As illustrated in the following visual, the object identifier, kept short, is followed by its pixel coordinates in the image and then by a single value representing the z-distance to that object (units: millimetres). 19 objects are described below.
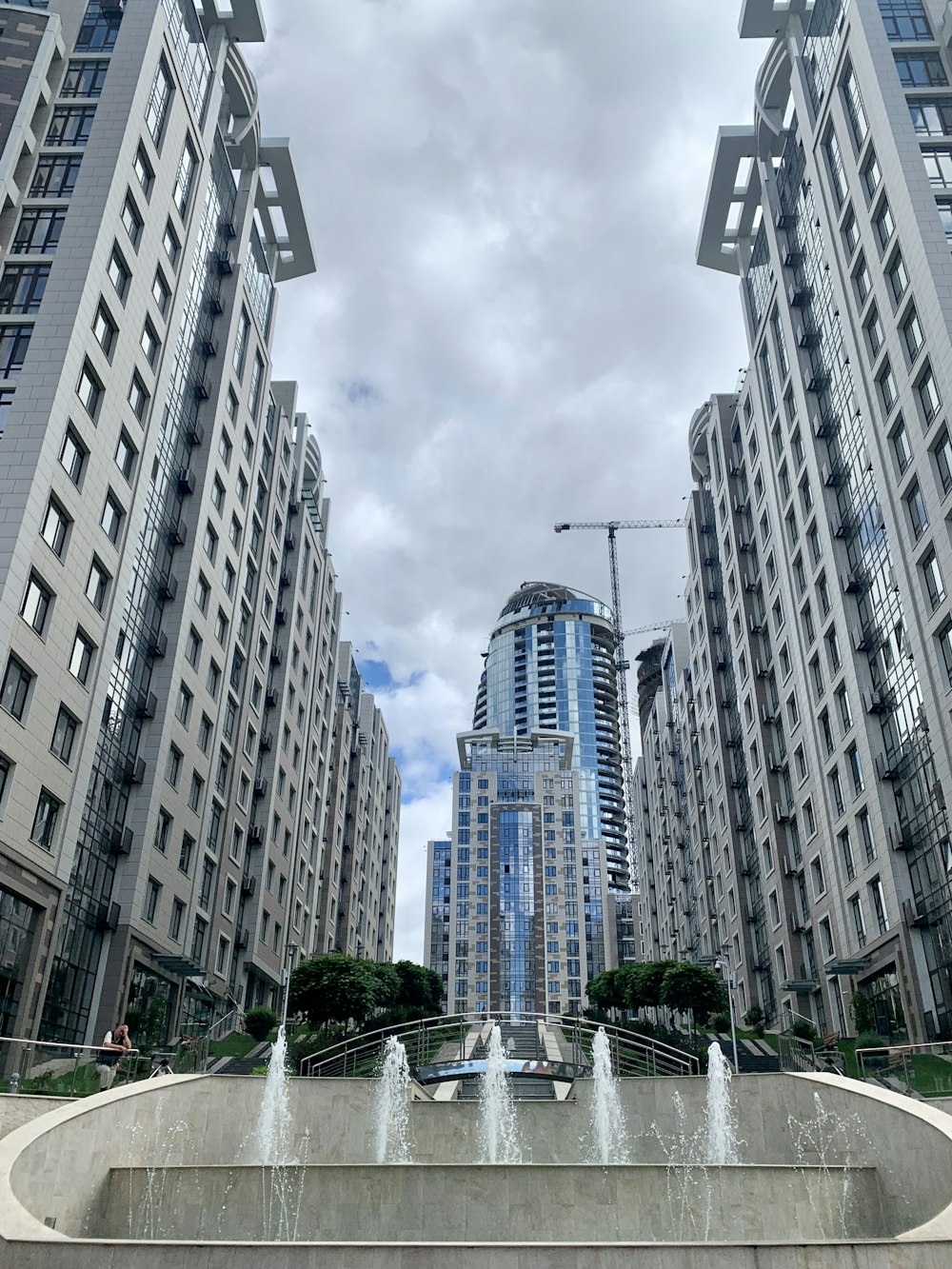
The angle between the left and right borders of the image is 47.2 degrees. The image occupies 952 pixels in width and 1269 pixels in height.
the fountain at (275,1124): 24672
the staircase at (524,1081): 34406
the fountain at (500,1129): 24297
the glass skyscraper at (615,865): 193375
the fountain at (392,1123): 24453
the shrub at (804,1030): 50656
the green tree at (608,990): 59312
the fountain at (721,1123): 25094
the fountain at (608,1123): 25380
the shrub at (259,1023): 46031
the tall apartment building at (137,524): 34812
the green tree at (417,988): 66750
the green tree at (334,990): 46594
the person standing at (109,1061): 22870
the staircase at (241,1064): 36253
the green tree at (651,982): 52312
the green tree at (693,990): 50219
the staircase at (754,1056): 40469
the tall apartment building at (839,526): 41250
